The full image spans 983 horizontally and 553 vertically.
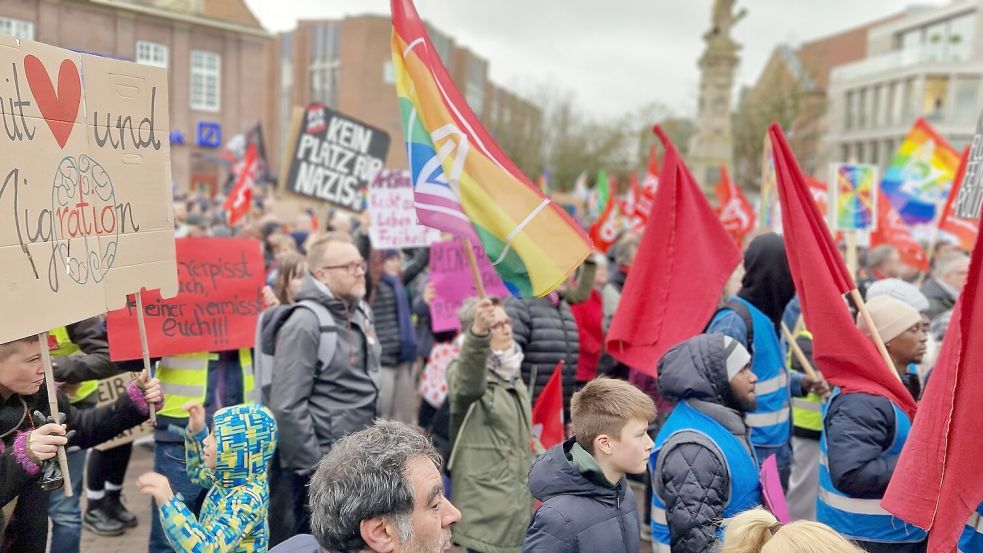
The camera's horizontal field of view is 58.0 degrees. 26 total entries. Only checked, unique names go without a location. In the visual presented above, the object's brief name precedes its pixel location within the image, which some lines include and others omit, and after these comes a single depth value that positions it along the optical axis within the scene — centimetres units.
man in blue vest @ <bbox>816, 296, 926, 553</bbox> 354
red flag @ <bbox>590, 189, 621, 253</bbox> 1178
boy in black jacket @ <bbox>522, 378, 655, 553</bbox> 297
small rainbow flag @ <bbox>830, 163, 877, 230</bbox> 853
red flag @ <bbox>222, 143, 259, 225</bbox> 1131
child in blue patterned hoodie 323
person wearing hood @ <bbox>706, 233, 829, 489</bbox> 435
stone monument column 2556
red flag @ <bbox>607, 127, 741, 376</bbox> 469
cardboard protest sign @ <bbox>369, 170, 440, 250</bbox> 798
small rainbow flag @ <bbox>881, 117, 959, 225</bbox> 1058
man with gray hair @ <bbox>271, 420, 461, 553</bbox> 215
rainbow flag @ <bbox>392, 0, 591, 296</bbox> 379
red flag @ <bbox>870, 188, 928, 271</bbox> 1053
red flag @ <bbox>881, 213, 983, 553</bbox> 286
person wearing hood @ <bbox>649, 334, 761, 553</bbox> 320
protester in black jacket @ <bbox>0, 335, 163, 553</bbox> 279
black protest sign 775
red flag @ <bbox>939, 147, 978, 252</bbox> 866
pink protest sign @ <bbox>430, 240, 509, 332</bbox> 689
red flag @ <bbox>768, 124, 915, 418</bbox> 370
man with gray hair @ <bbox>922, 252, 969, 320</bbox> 721
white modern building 5384
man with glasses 420
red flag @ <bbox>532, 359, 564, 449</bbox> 505
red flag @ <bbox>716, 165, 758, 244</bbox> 1171
